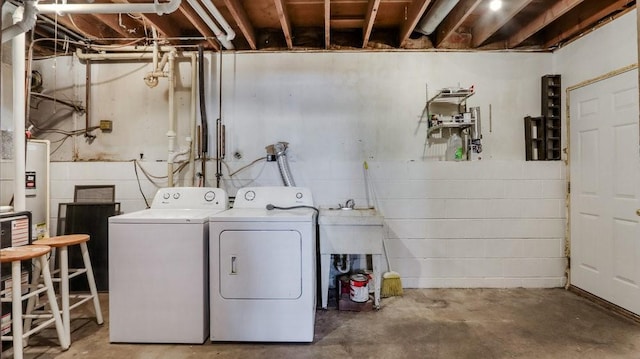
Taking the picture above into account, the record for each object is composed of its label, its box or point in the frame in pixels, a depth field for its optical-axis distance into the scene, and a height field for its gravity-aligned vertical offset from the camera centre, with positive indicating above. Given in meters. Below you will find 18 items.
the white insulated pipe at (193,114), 3.48 +0.71
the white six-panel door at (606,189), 2.79 -0.07
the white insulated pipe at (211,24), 2.68 +1.38
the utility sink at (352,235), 2.93 -0.45
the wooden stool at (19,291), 2.02 -0.68
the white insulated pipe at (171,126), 3.41 +0.58
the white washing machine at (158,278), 2.36 -0.66
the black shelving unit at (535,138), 3.44 +0.45
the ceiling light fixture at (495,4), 2.75 +1.44
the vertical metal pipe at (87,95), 3.57 +0.93
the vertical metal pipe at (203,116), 3.42 +0.68
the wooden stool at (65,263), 2.35 -0.57
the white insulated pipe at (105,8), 2.50 +1.31
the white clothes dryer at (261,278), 2.37 -0.66
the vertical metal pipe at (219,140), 3.48 +0.44
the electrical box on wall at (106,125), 3.54 +0.61
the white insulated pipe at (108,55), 3.49 +1.31
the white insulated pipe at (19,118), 2.44 +0.48
